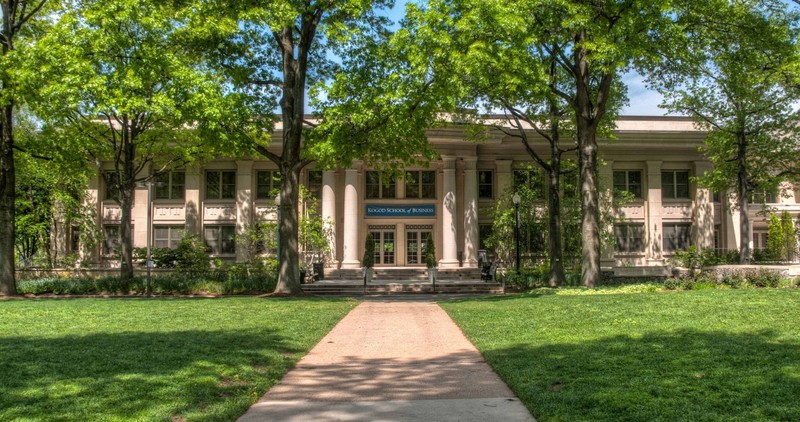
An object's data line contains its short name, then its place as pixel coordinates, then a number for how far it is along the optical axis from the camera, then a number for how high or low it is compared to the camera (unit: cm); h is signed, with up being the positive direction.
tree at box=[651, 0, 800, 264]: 2102 +648
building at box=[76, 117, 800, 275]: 3647 +289
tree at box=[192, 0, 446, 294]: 1955 +532
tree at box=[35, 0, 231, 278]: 1833 +544
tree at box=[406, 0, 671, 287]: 1880 +654
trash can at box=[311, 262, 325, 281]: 3178 -104
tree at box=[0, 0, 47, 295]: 2298 +285
